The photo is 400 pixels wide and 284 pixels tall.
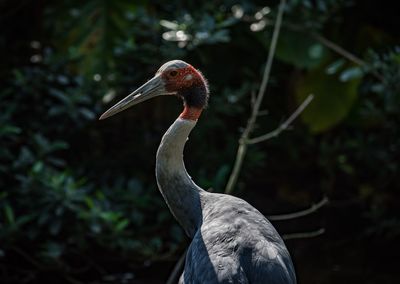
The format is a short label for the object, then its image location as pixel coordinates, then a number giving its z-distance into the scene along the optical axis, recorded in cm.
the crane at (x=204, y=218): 882
